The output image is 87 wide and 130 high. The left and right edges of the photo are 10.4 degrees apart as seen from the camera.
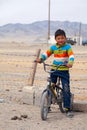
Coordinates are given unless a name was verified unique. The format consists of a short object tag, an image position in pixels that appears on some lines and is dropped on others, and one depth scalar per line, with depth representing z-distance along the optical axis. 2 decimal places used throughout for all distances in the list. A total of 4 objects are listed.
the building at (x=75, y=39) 89.71
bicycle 9.34
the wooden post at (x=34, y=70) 11.56
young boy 9.62
